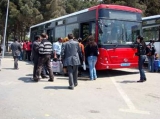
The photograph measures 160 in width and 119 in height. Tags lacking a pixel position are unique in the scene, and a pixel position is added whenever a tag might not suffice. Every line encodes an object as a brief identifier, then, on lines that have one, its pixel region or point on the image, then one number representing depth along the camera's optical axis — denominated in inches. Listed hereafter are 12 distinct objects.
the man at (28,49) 695.9
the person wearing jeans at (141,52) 324.3
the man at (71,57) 277.1
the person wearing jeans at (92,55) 348.2
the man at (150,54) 445.8
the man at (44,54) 320.6
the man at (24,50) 714.4
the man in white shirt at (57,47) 401.6
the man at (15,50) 482.2
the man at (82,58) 301.4
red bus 367.3
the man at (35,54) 333.2
